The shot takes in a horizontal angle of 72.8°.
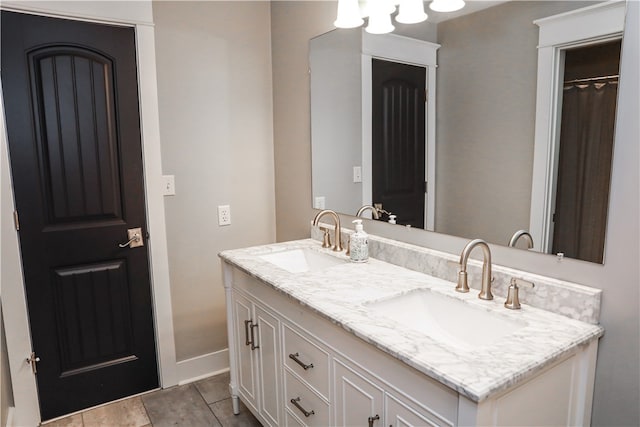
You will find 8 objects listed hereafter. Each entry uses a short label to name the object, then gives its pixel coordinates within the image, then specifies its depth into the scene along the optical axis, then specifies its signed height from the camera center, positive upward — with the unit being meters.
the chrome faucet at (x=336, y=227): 2.15 -0.35
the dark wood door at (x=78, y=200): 2.10 -0.21
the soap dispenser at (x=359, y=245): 1.97 -0.40
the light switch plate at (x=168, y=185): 2.47 -0.15
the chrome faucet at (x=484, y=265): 1.39 -0.36
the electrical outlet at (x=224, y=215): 2.69 -0.35
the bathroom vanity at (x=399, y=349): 1.05 -0.56
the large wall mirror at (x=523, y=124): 1.24 +0.10
